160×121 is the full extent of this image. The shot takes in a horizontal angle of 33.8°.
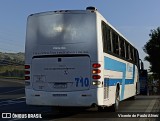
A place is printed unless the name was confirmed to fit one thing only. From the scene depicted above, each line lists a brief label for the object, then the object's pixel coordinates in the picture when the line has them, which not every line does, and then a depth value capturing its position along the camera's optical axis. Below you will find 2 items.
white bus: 8.75
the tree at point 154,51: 39.05
